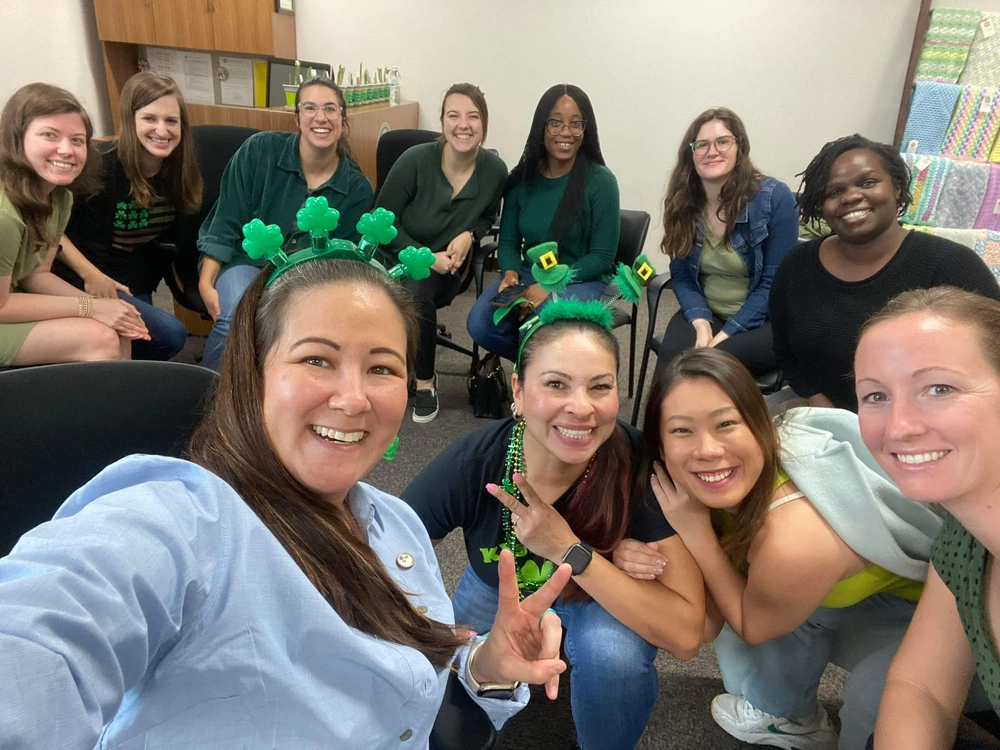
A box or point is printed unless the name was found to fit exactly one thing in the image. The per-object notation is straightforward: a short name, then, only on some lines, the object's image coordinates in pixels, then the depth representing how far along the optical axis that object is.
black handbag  2.90
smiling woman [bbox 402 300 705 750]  1.29
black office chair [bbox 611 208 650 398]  2.84
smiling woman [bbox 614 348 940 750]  1.19
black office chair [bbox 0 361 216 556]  0.95
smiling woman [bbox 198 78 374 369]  2.60
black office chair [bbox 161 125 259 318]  2.70
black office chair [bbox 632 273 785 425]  2.33
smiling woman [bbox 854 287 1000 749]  0.88
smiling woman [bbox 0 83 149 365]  1.95
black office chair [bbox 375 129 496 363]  3.38
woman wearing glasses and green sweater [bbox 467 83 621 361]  2.70
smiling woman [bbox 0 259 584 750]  0.51
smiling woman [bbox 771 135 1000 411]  1.82
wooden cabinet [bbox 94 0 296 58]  3.74
